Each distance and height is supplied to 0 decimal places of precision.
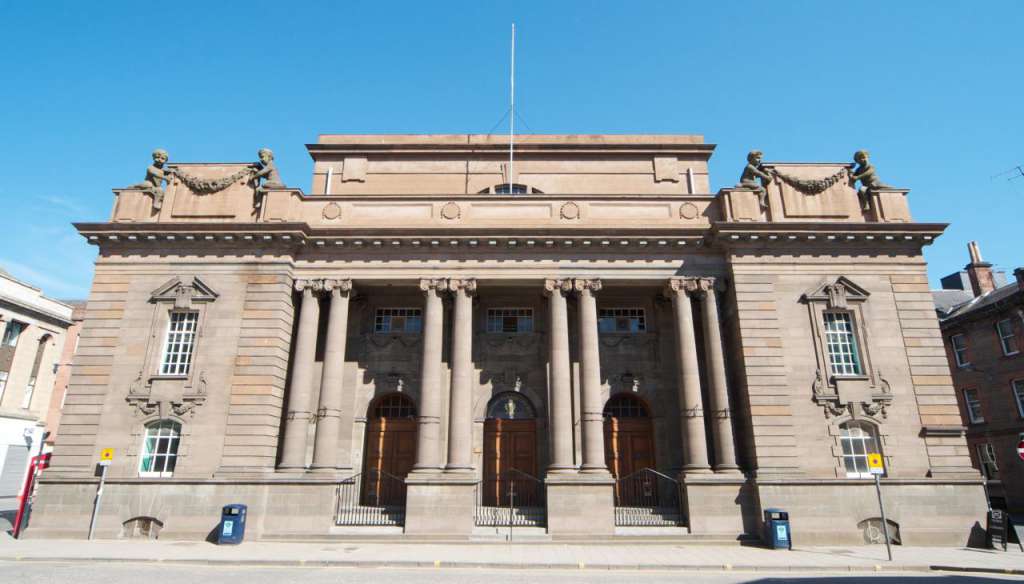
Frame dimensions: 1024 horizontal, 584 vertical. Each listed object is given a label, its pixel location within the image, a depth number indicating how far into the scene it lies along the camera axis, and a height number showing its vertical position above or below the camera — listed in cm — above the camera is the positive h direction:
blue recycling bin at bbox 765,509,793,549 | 1558 -190
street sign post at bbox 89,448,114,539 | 1656 -35
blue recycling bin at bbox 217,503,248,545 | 1584 -176
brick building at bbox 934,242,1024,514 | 2825 +443
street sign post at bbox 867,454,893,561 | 1443 -10
